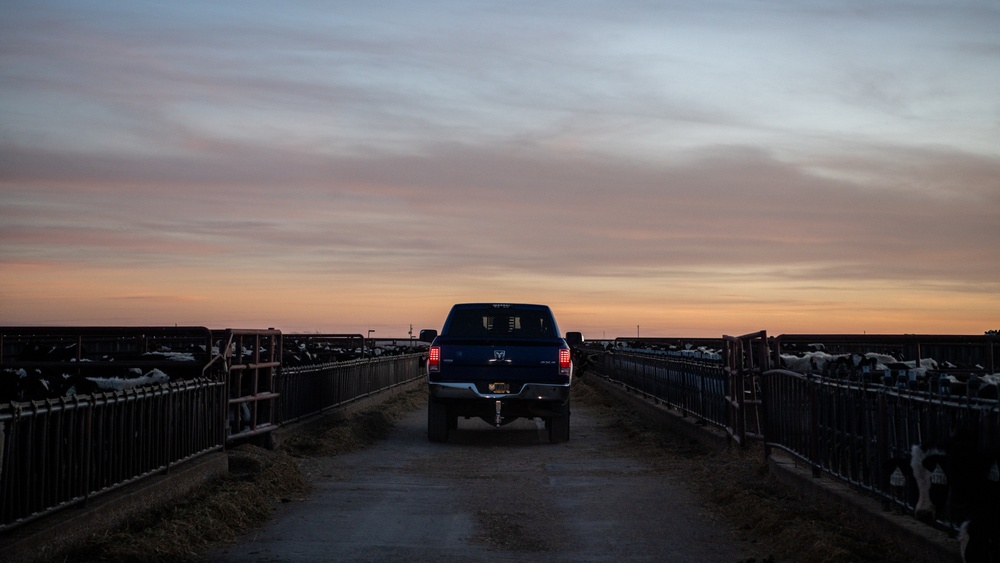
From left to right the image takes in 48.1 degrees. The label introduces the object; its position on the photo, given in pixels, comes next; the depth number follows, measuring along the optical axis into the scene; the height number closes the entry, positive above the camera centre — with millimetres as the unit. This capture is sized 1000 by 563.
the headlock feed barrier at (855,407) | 8125 -597
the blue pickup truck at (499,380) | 19484 -537
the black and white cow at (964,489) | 6980 -945
